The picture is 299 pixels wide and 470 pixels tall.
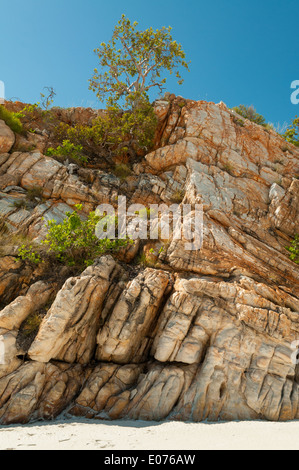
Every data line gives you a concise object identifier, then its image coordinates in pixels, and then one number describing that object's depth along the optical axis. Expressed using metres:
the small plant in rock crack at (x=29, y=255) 10.89
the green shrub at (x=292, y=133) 20.94
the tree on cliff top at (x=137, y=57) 19.81
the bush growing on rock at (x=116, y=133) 17.86
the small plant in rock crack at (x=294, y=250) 12.98
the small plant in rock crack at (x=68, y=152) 17.03
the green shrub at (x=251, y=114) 23.02
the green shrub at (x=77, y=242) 11.20
